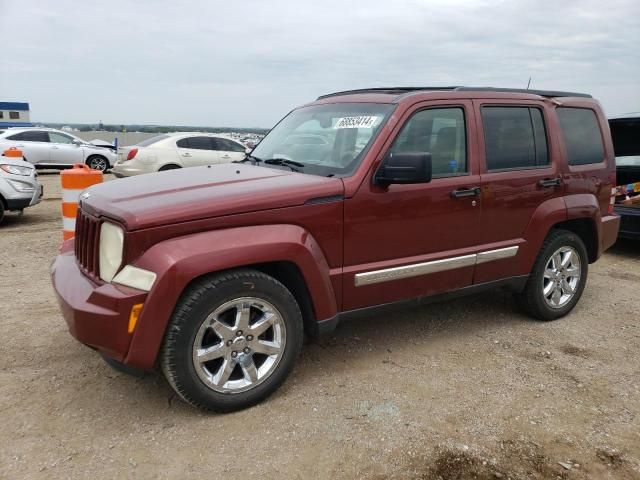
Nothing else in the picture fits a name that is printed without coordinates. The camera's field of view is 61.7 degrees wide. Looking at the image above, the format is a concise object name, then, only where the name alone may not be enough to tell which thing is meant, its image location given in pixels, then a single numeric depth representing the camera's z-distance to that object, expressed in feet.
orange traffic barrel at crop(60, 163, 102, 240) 16.29
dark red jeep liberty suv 9.45
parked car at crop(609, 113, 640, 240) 22.74
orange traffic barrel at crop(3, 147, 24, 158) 29.84
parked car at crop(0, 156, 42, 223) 26.94
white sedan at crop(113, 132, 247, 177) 41.04
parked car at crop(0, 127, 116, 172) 55.21
